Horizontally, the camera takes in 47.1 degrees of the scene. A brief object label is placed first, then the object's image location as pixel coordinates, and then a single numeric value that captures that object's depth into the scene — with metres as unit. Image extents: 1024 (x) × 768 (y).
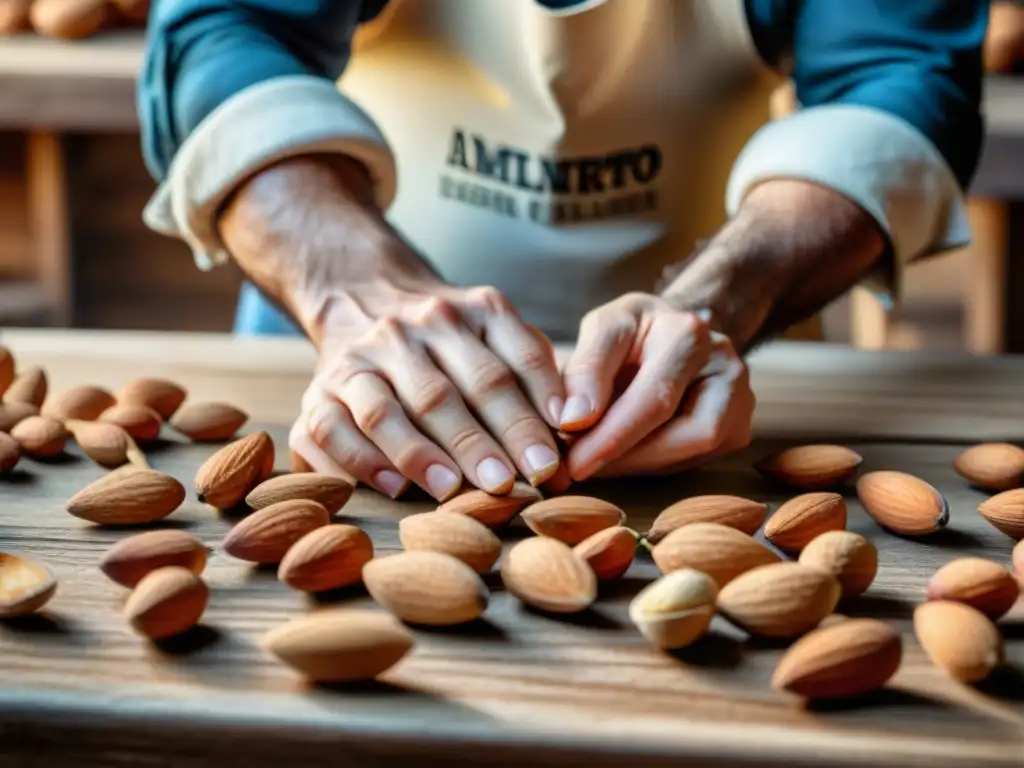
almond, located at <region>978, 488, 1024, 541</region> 0.55
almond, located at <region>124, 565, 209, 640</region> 0.43
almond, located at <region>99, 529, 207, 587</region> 0.47
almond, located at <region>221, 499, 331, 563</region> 0.50
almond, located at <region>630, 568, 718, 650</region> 0.42
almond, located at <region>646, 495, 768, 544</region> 0.53
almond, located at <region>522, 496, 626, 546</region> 0.52
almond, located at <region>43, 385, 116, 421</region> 0.70
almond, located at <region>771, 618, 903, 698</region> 0.39
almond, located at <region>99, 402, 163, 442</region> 0.67
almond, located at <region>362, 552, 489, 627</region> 0.44
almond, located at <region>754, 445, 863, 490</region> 0.61
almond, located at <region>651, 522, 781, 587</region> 0.48
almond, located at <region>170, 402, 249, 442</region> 0.68
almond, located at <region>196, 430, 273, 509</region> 0.57
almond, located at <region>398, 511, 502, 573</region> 0.49
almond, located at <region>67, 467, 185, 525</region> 0.54
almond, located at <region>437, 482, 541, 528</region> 0.54
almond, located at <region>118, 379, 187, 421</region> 0.71
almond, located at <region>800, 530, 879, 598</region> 0.47
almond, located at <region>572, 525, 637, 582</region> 0.48
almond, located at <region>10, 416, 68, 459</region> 0.64
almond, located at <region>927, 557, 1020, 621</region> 0.45
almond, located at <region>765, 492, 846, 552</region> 0.53
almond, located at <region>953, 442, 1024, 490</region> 0.61
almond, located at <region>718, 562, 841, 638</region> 0.44
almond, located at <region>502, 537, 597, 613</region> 0.46
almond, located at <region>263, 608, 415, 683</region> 0.40
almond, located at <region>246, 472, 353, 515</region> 0.55
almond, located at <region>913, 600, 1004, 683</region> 0.41
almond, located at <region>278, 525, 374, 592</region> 0.47
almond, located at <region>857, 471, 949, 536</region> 0.54
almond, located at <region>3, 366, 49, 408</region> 0.71
